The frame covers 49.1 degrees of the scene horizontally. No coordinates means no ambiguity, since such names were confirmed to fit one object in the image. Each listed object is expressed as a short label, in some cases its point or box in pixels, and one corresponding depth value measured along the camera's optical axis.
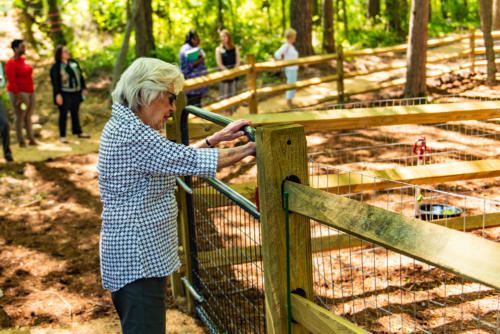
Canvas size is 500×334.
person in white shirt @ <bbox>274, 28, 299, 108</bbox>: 11.90
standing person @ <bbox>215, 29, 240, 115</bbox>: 10.87
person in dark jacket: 10.32
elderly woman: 2.44
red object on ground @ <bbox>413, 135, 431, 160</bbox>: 4.87
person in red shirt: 9.86
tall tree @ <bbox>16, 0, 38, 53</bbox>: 17.56
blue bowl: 5.14
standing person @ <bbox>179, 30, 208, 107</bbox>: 9.70
